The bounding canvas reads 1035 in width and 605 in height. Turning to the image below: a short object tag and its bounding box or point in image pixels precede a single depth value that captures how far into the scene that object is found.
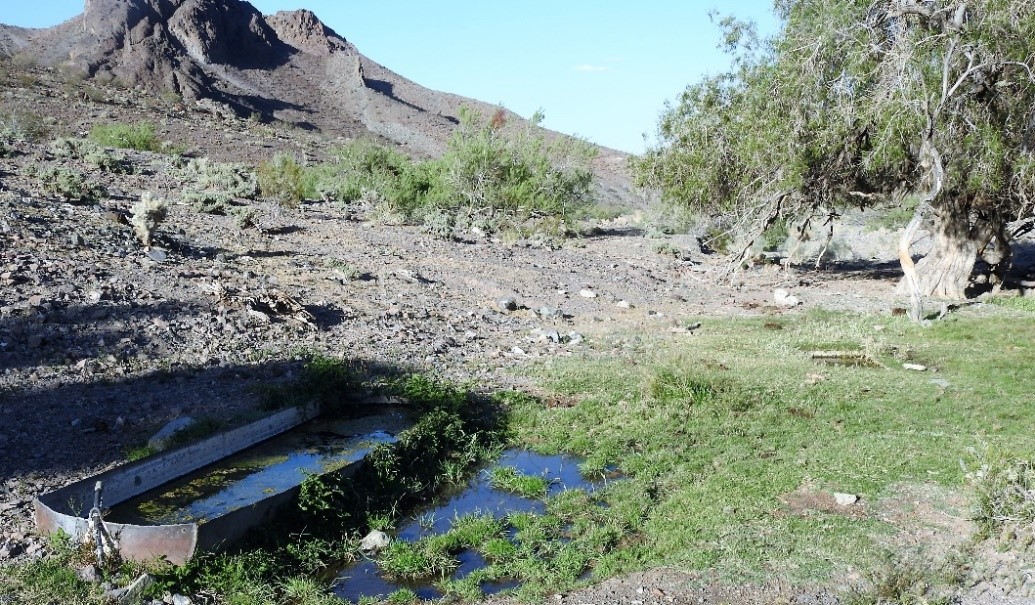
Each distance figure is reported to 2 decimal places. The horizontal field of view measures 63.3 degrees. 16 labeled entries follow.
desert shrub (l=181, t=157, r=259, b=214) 16.75
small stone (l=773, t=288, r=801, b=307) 14.70
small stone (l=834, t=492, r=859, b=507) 6.15
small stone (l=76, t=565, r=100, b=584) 4.74
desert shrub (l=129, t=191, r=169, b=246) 12.30
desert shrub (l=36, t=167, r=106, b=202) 14.43
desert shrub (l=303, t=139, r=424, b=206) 22.45
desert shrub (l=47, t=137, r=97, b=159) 19.72
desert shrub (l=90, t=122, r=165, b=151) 27.06
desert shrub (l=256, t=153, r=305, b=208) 19.84
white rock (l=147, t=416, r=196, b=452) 6.78
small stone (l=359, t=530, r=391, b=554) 5.75
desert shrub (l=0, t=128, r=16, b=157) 17.86
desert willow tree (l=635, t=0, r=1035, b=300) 11.26
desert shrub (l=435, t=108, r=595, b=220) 22.73
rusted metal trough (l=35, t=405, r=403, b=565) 4.96
